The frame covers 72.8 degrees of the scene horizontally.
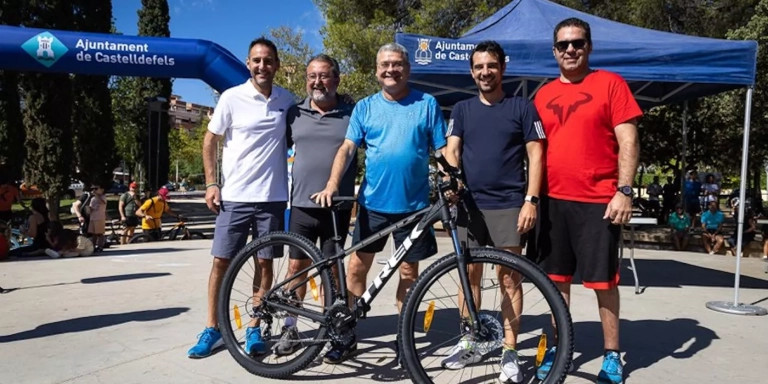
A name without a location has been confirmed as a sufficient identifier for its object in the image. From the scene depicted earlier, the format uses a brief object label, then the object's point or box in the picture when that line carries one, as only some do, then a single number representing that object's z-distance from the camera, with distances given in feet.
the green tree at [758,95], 42.91
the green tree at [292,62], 72.90
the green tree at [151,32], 93.35
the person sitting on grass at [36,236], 27.81
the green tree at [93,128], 76.64
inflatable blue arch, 21.85
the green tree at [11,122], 66.18
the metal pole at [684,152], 32.24
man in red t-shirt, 9.12
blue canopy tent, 15.72
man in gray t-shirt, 10.65
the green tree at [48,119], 54.13
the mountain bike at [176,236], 37.78
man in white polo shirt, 10.77
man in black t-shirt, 9.39
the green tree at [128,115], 94.43
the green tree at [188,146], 157.43
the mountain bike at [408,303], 8.25
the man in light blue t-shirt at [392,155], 9.82
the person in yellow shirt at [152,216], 37.88
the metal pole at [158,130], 43.94
